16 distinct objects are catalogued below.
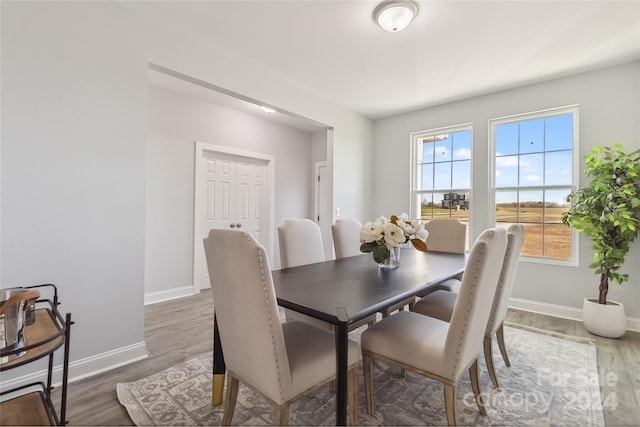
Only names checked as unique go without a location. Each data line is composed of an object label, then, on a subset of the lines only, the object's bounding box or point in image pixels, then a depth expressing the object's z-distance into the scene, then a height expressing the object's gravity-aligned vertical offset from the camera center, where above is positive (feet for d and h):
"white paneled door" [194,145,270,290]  12.78 +0.66
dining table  3.73 -1.25
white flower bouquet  6.15 -0.50
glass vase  6.57 -1.07
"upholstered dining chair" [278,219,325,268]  7.08 -0.77
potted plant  8.17 -0.11
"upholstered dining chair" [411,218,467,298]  9.30 -0.71
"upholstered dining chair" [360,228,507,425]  4.10 -1.98
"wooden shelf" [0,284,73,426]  2.70 -1.37
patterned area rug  5.07 -3.52
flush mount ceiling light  6.60 +4.63
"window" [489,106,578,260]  10.40 +1.52
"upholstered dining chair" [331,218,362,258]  8.70 -0.74
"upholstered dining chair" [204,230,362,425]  3.66 -1.81
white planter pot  8.39 -2.97
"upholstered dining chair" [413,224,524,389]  5.68 -1.56
